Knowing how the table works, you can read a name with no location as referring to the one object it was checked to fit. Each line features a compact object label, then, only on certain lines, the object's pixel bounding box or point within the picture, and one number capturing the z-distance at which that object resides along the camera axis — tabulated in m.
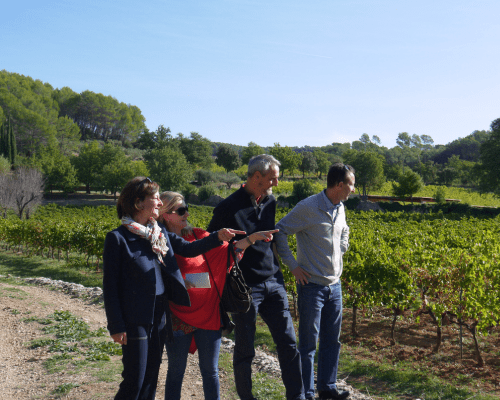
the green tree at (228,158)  80.44
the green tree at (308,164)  75.56
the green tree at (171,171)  48.72
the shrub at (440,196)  39.78
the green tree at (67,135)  81.81
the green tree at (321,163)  81.80
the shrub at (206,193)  44.91
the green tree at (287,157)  71.06
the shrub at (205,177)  57.66
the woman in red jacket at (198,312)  2.71
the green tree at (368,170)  48.16
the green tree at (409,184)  41.00
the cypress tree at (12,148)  56.53
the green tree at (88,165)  55.66
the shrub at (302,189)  41.84
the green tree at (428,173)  66.69
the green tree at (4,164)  38.22
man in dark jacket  3.03
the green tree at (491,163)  35.19
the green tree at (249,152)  86.50
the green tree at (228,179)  58.31
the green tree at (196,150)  77.69
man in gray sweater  3.28
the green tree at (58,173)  52.00
